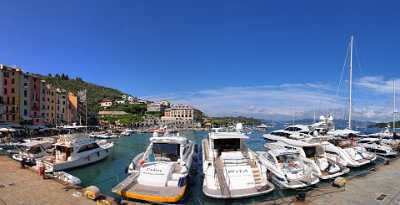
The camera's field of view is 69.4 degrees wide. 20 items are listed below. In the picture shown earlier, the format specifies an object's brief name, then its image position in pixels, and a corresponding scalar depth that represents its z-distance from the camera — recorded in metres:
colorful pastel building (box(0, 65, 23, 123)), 58.44
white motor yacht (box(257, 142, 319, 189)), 18.23
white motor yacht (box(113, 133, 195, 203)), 14.92
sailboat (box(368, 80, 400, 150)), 39.71
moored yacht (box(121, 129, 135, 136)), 82.19
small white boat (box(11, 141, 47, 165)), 27.17
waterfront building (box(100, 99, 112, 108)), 177.41
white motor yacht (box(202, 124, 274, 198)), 15.85
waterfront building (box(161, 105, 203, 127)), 158.25
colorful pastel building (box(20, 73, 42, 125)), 62.96
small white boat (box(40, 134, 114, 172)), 25.83
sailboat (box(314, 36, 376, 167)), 25.59
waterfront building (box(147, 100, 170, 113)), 181.62
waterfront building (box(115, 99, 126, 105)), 184.62
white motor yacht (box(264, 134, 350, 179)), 21.77
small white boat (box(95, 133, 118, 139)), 69.00
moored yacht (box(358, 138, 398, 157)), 32.50
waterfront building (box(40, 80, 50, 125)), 69.62
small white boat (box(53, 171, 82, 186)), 17.56
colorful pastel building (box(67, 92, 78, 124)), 87.75
